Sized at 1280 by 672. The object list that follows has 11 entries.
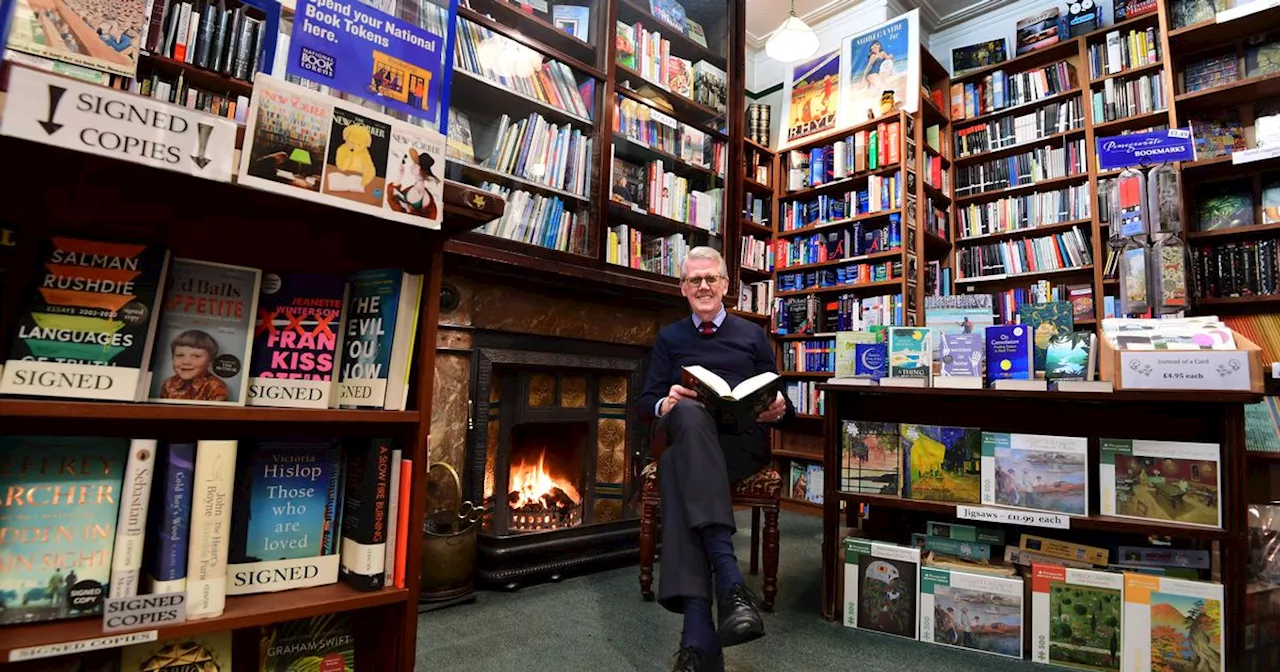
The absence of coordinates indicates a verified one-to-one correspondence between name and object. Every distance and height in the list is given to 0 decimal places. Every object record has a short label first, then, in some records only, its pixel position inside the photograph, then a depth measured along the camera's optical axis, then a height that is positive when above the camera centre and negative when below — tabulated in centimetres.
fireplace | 217 -33
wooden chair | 196 -44
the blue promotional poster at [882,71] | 386 +220
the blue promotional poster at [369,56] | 91 +52
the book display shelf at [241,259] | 82 +19
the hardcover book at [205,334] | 91 +4
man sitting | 139 -24
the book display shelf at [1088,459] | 149 -17
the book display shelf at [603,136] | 235 +113
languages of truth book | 80 +5
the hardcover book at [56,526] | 79 -24
